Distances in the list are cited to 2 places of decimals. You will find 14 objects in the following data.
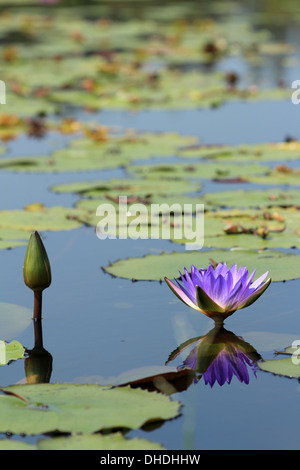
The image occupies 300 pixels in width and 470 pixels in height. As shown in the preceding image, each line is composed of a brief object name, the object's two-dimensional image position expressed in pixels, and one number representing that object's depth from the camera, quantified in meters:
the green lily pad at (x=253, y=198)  6.98
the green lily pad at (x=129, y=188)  7.48
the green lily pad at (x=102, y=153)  8.71
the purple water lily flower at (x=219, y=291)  4.18
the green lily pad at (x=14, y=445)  3.11
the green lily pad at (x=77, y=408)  3.23
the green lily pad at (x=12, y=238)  6.04
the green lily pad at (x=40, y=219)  6.47
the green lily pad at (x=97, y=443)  3.08
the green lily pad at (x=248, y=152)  8.73
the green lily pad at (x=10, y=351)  4.03
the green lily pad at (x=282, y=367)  3.78
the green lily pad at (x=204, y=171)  8.05
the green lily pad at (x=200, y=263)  5.23
